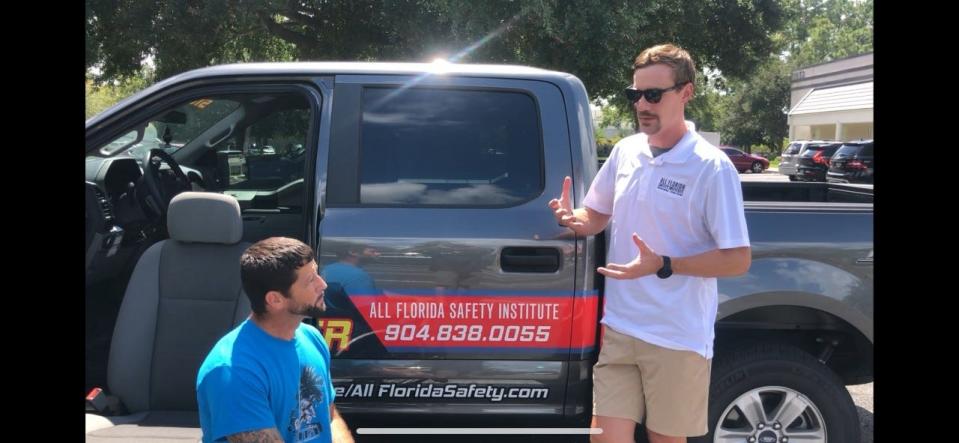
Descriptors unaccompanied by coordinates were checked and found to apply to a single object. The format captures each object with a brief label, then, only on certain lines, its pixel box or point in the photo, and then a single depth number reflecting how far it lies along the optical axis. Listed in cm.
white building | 4622
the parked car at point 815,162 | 2722
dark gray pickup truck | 300
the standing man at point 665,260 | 256
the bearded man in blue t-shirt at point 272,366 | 201
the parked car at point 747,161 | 3897
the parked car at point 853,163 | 2309
